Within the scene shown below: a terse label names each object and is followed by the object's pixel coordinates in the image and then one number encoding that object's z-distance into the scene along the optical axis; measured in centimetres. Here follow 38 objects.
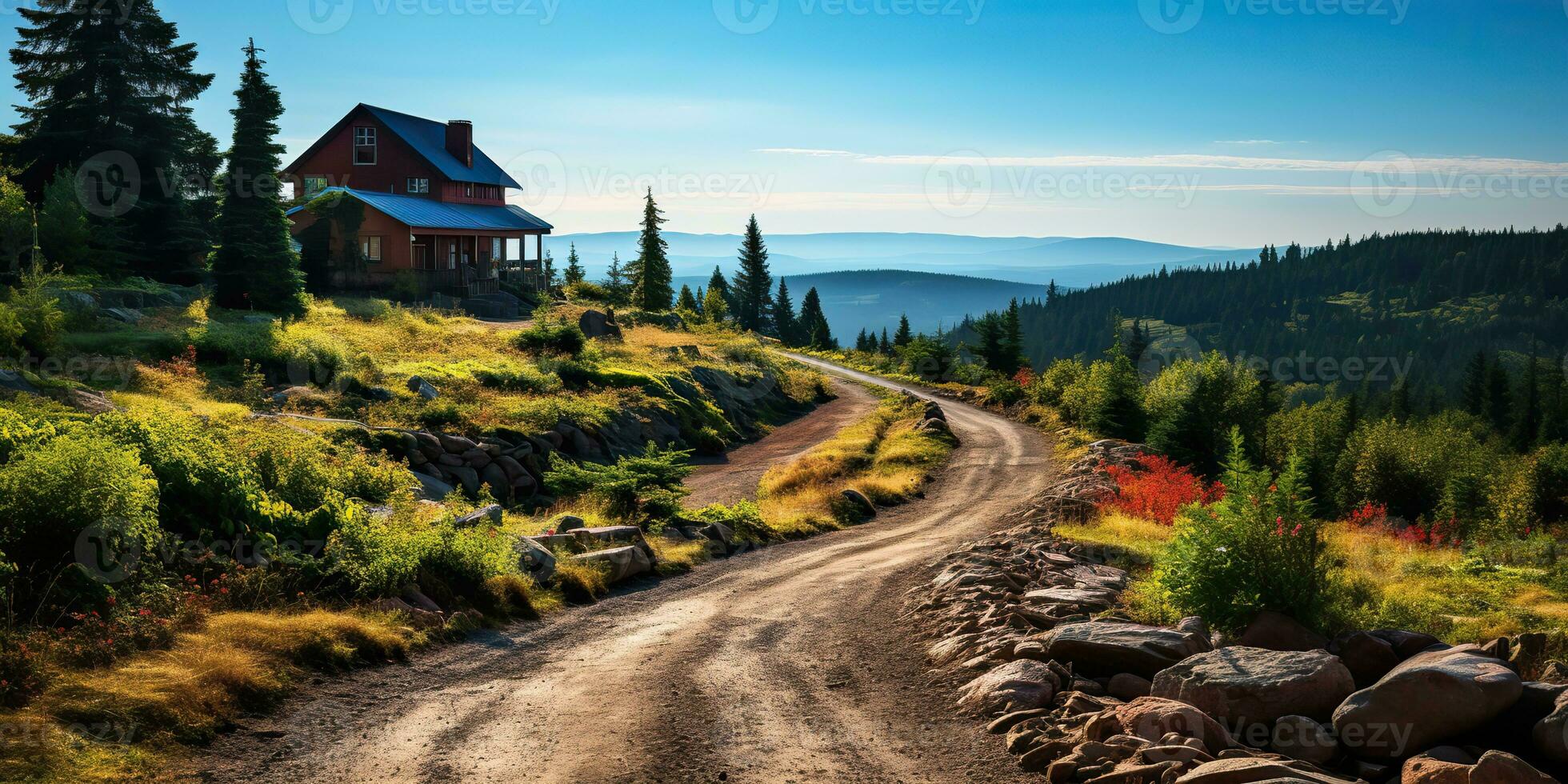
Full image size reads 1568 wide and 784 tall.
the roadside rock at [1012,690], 895
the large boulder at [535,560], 1424
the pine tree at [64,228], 2780
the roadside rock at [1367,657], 812
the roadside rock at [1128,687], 869
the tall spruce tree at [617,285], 6278
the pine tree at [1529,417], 9944
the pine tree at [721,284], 10858
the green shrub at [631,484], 2028
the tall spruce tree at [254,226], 3148
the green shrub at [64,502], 905
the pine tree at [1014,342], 5353
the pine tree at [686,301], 8208
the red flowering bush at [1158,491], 2038
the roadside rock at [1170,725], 736
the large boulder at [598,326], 4310
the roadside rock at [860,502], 2388
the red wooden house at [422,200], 4603
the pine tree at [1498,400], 10912
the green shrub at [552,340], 3519
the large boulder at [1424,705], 691
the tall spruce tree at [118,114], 3145
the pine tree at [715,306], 7325
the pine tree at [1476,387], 11419
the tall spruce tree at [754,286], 10506
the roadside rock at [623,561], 1544
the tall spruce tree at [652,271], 6606
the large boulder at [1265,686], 766
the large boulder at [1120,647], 893
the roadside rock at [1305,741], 715
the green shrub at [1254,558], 914
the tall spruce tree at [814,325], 9743
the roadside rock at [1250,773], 635
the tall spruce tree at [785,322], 11419
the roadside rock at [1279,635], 873
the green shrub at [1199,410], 3041
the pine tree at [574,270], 7406
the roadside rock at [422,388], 2500
